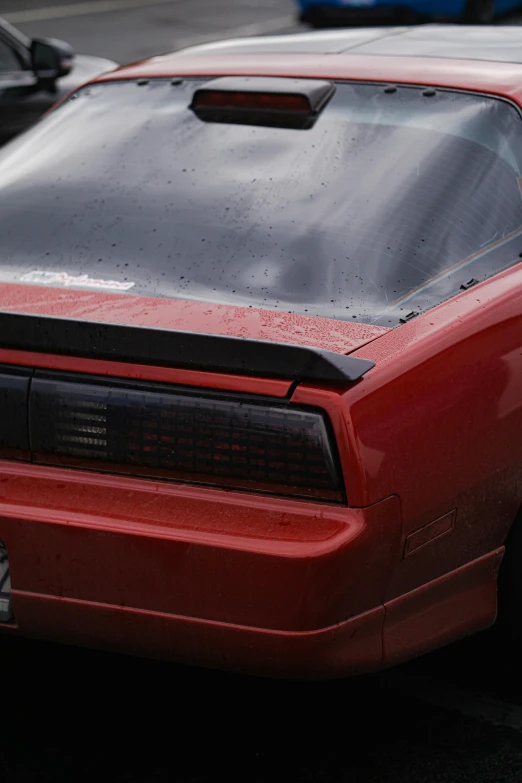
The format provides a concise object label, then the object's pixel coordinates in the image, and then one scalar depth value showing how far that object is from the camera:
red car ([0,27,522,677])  3.72
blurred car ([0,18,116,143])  11.62
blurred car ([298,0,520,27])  25.95
